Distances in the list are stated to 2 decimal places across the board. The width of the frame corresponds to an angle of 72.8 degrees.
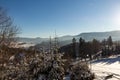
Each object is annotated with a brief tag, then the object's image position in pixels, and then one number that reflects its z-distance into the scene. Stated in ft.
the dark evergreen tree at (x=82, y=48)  118.41
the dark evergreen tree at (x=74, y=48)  123.98
